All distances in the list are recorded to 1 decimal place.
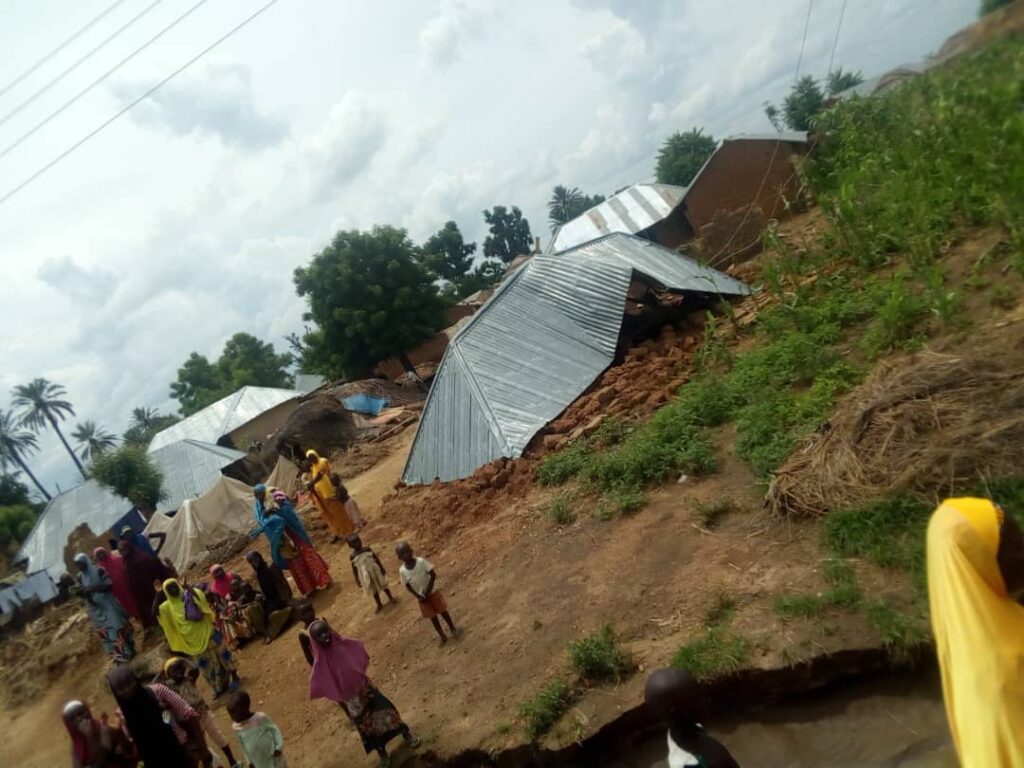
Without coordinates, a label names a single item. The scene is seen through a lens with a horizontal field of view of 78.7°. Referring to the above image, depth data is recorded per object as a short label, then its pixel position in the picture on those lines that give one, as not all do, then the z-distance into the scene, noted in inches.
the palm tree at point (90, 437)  1891.0
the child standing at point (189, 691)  191.3
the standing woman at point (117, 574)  314.3
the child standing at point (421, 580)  213.8
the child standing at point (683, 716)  79.4
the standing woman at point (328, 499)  365.7
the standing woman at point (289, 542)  315.3
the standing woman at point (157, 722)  158.4
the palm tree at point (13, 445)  1651.1
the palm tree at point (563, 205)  2684.5
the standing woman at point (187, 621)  245.8
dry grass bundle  164.4
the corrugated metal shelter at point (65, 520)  805.9
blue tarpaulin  862.5
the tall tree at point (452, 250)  1862.7
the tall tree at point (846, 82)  1518.7
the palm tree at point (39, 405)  1813.5
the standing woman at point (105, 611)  307.9
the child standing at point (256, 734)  160.6
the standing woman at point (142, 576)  309.4
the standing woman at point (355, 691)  173.6
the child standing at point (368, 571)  277.0
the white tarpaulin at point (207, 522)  526.9
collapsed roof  382.0
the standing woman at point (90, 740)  155.4
